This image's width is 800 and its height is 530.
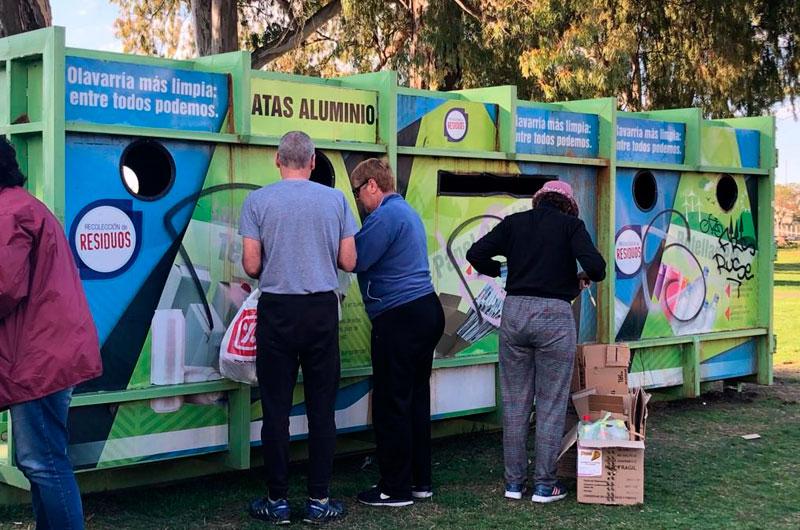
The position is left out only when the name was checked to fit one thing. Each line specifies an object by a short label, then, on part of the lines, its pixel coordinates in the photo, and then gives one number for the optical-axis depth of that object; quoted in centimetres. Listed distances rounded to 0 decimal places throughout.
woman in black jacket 589
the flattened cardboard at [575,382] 646
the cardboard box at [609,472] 587
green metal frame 504
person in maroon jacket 418
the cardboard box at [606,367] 639
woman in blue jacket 572
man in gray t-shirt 530
